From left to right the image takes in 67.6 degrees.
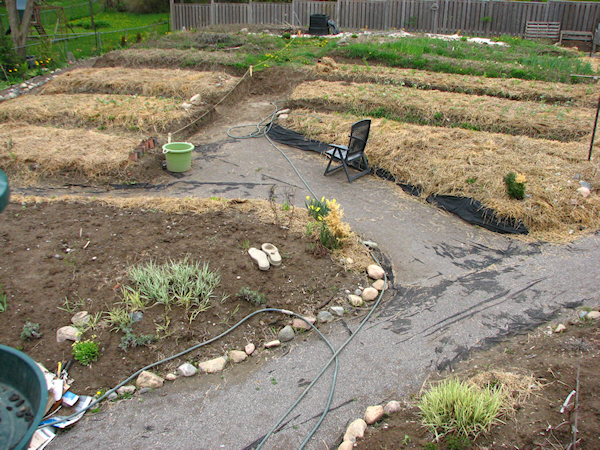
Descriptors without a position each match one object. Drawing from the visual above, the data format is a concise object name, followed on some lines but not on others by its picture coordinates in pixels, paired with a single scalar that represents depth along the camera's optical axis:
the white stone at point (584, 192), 6.32
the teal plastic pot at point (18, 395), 1.88
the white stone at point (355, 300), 4.46
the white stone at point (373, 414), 3.15
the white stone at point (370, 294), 4.56
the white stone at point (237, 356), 3.77
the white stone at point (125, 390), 3.43
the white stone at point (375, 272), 4.88
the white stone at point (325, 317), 4.25
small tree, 13.67
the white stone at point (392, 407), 3.23
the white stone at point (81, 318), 3.86
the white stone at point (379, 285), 4.71
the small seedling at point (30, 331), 3.72
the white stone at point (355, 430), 3.02
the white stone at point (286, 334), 4.04
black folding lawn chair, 7.22
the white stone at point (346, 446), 2.93
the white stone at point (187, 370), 3.61
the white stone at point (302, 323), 4.16
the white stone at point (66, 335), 3.75
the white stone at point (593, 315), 4.08
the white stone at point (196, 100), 10.19
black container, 18.51
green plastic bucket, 7.40
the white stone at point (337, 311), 4.35
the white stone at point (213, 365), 3.67
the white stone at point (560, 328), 4.00
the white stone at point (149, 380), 3.50
